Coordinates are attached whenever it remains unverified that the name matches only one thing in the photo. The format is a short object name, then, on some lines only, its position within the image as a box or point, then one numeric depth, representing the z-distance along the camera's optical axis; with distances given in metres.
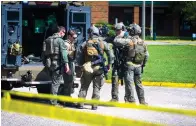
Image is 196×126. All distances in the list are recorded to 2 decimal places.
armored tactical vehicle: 20.41
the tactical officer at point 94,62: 19.25
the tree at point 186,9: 95.06
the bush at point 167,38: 97.91
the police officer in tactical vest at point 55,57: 19.16
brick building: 106.56
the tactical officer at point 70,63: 19.86
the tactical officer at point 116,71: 19.89
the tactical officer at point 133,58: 19.72
